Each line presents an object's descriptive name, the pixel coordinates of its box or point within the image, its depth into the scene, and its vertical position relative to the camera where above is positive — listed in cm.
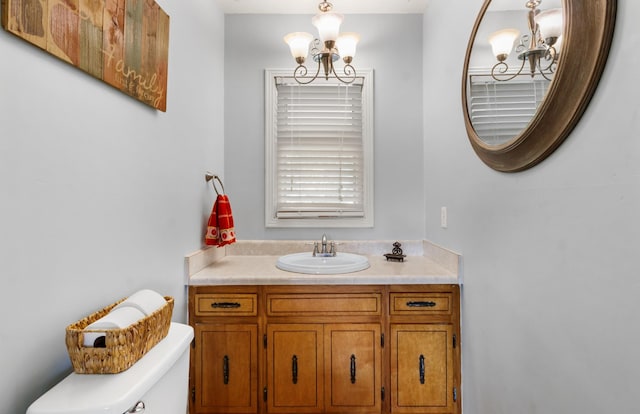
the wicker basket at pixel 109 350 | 82 -35
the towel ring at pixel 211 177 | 203 +20
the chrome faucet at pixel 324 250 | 215 -26
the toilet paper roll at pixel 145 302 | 99 -28
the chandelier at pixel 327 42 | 193 +102
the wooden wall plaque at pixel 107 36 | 80 +51
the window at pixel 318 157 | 236 +37
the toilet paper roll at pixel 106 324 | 83 -30
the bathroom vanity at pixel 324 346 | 175 -71
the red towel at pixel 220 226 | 193 -9
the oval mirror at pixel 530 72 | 84 +42
